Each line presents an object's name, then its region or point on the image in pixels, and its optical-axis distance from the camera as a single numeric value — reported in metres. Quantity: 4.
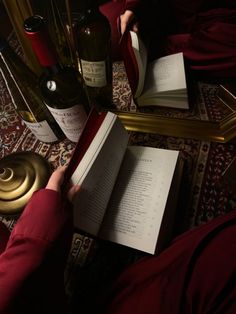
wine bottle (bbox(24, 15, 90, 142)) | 0.41
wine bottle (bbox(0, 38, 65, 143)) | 0.47
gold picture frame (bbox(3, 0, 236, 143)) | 0.47
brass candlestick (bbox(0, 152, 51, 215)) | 0.45
